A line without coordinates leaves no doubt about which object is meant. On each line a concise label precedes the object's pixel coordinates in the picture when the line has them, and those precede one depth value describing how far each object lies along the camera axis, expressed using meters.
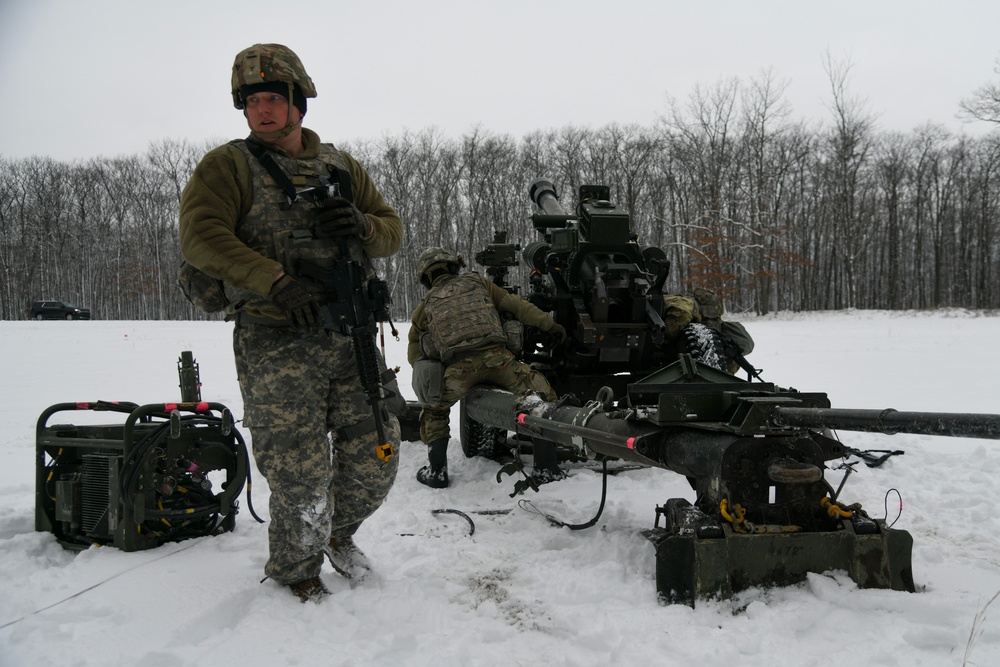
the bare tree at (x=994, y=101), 24.14
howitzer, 2.65
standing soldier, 2.73
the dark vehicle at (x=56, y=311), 32.44
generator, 3.32
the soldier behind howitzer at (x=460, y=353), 5.01
